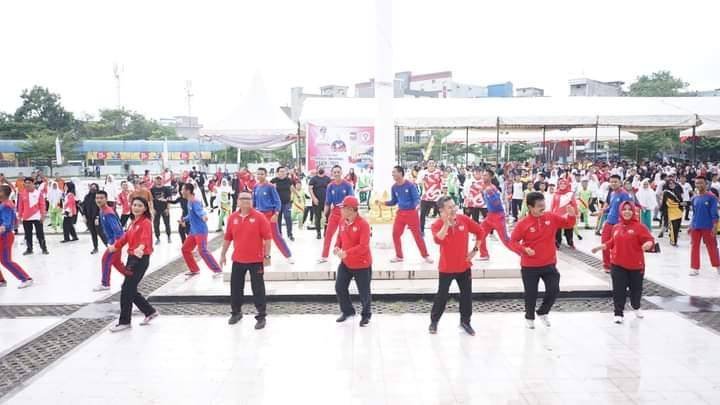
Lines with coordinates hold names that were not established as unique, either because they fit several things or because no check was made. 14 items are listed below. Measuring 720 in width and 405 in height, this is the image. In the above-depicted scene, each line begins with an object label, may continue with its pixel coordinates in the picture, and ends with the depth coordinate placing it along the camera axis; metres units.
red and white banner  13.37
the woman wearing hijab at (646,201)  11.98
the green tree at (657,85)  46.78
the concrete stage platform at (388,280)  7.55
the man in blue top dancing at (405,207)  8.34
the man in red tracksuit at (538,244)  5.80
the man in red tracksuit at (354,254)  6.04
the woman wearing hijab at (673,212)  11.36
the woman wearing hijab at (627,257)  6.13
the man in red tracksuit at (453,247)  5.64
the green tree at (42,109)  46.91
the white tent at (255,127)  14.23
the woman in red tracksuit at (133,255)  6.19
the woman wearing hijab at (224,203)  14.18
